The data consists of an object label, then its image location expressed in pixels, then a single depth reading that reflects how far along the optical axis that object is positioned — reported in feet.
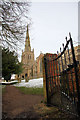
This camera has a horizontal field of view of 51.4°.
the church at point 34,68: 118.95
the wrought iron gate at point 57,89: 5.37
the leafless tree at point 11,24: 15.88
